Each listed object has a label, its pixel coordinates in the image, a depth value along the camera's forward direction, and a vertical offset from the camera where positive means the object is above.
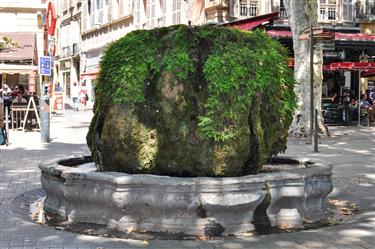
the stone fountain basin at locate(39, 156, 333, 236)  5.66 -1.05
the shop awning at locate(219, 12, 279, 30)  22.31 +2.95
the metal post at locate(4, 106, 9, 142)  15.54 -0.62
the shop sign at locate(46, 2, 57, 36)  21.47 +2.86
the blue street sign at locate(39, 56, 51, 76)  16.91 +0.92
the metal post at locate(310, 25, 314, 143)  13.75 +0.06
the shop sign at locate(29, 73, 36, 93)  22.95 +0.55
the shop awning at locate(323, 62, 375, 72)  21.17 +1.06
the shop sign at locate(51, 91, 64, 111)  27.52 -0.19
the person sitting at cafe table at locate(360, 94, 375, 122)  23.20 -0.48
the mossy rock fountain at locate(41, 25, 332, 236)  5.73 -0.50
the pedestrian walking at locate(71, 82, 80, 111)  36.71 -0.32
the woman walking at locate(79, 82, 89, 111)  37.02 +0.02
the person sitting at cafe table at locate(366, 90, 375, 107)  23.46 -0.20
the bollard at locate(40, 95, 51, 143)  15.59 -0.59
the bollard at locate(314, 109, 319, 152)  12.97 -0.98
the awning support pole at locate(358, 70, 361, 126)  22.28 -0.66
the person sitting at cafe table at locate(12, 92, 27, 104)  19.58 -0.09
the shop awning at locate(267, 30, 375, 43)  23.95 +2.49
